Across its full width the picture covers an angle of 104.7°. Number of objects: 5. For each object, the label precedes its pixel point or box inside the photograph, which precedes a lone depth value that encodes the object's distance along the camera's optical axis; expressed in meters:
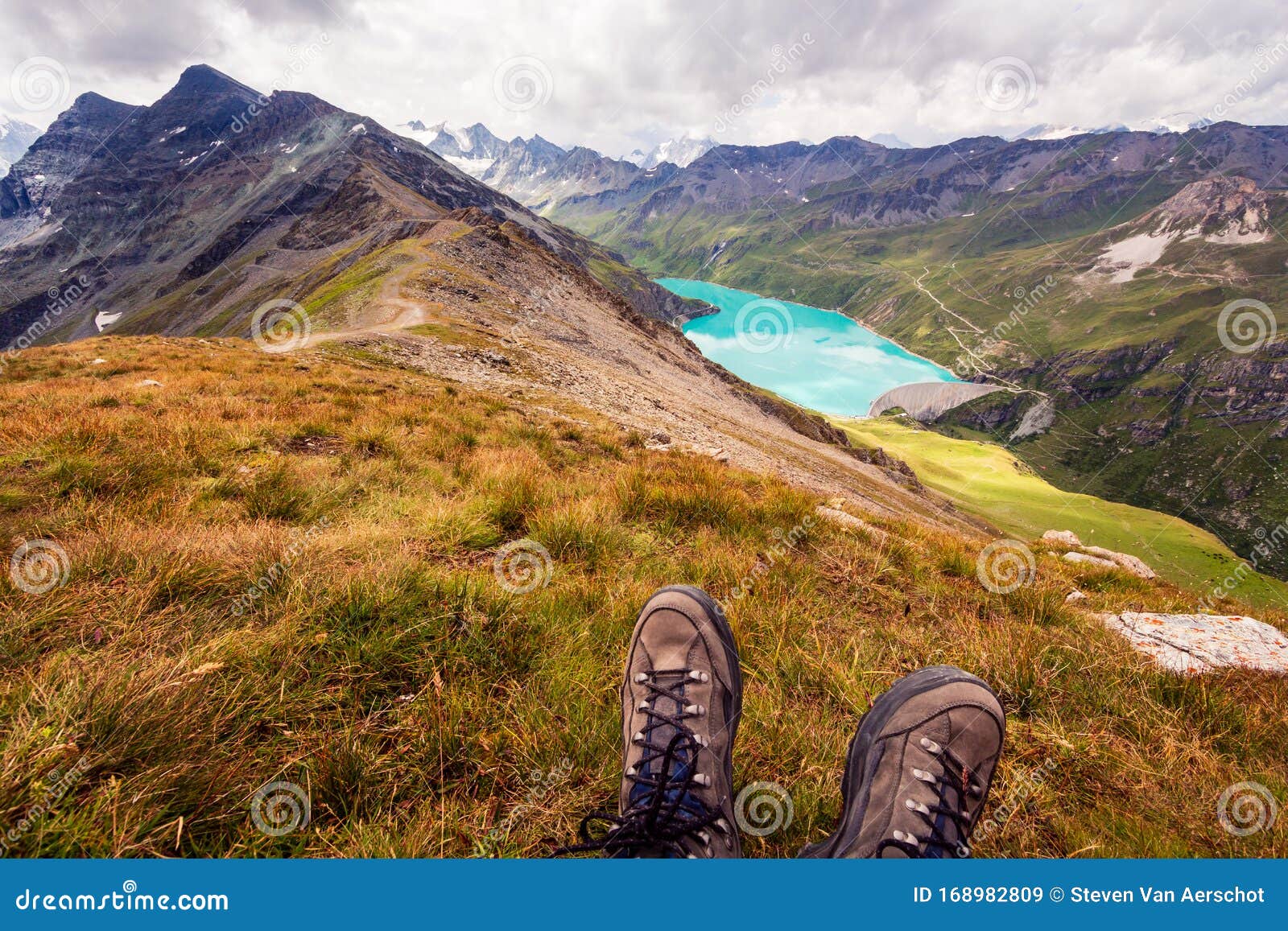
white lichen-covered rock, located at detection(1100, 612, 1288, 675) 3.82
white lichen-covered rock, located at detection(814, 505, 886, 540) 6.02
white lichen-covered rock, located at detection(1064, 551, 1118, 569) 7.55
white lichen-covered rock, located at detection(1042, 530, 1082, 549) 12.22
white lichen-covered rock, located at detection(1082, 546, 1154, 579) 9.16
